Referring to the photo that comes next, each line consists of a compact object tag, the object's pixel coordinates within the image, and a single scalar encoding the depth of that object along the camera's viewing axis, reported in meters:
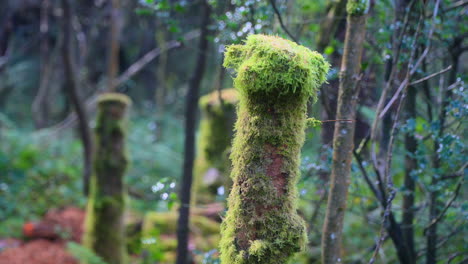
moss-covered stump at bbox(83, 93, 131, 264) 6.67
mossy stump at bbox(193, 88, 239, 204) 8.40
